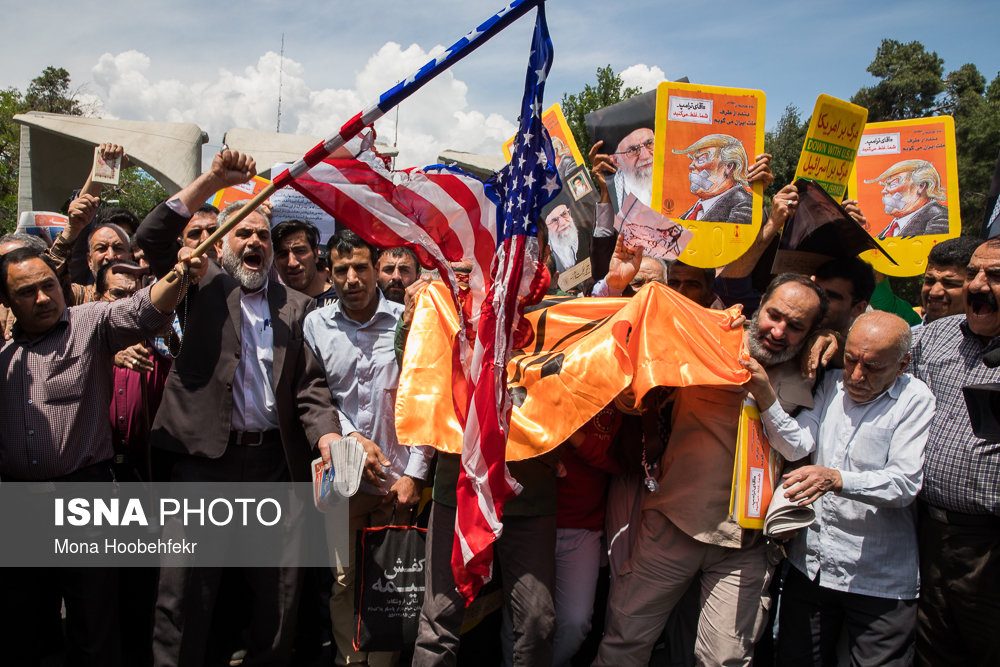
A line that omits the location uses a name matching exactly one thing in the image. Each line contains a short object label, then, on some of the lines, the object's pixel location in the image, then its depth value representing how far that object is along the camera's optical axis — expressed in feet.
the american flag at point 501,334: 8.63
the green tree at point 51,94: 95.81
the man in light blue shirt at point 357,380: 12.51
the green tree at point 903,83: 99.35
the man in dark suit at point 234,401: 11.23
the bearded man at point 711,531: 10.11
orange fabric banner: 9.75
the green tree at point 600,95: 73.77
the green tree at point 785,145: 80.59
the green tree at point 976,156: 74.95
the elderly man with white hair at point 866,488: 9.53
